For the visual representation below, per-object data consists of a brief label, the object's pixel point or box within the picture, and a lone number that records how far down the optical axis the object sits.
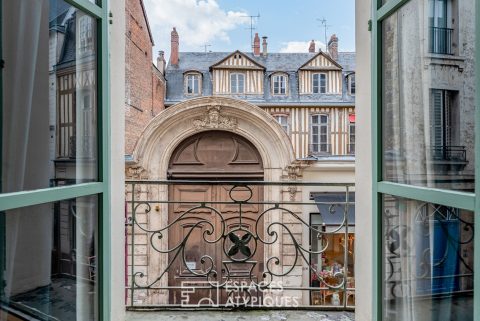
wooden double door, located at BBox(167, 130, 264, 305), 4.61
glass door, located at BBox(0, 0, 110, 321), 0.74
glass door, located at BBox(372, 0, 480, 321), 0.72
